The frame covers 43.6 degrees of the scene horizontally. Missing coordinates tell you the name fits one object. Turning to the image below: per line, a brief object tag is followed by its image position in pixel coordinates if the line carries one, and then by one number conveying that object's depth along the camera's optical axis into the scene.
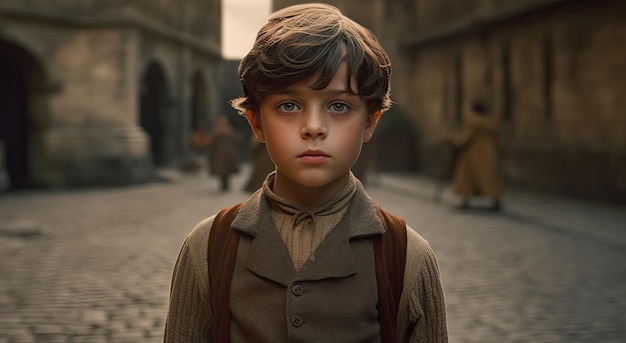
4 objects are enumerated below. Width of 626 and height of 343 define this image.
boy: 1.60
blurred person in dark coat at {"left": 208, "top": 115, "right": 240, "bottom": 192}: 16.84
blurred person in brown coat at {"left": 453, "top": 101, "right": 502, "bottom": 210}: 12.63
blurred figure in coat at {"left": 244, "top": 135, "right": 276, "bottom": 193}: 10.27
